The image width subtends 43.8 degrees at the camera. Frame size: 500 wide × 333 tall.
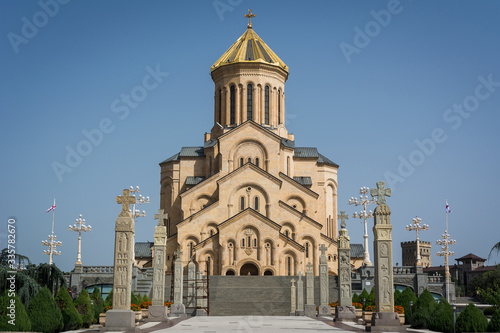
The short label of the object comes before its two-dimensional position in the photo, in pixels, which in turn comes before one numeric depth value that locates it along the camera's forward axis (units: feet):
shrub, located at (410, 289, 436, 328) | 62.18
